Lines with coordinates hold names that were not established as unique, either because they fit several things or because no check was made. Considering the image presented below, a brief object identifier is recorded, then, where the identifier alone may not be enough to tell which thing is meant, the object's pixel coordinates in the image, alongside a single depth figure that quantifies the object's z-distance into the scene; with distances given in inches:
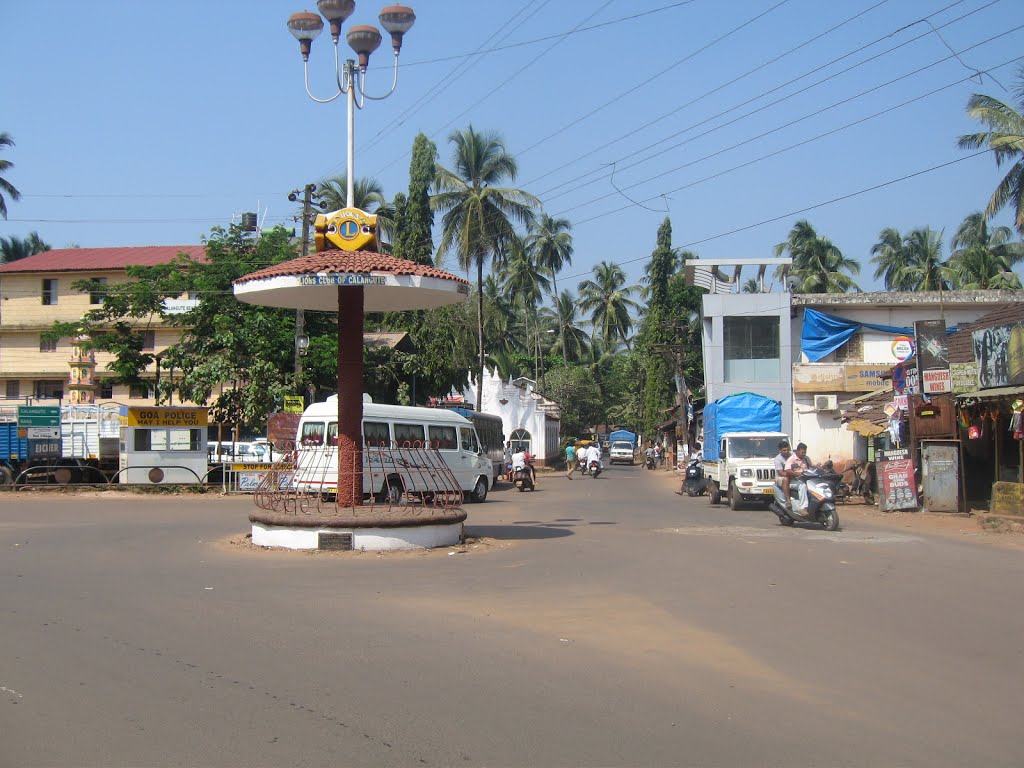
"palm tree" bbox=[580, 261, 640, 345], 2876.5
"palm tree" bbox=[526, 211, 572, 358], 2405.3
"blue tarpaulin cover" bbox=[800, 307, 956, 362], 1542.8
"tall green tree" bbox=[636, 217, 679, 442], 2378.2
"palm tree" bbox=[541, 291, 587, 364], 3019.2
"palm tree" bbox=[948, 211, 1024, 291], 2034.9
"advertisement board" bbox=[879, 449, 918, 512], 855.1
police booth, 1079.0
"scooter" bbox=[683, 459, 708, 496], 1172.5
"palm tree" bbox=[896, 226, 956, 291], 2204.1
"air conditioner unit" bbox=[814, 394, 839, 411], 1528.1
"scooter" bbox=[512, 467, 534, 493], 1288.1
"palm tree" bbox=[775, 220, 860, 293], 2322.8
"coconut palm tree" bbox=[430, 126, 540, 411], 1711.4
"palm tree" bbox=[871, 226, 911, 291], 2491.4
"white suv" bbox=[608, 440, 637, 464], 2866.6
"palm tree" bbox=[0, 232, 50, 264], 2785.4
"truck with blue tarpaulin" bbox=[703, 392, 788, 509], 889.5
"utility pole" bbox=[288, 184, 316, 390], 1118.4
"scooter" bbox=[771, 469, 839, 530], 681.0
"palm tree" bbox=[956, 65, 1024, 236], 1129.4
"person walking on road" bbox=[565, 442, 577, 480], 1803.8
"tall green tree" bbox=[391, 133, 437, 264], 1715.1
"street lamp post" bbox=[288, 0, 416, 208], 572.4
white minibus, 822.5
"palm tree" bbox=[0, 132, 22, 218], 1792.6
